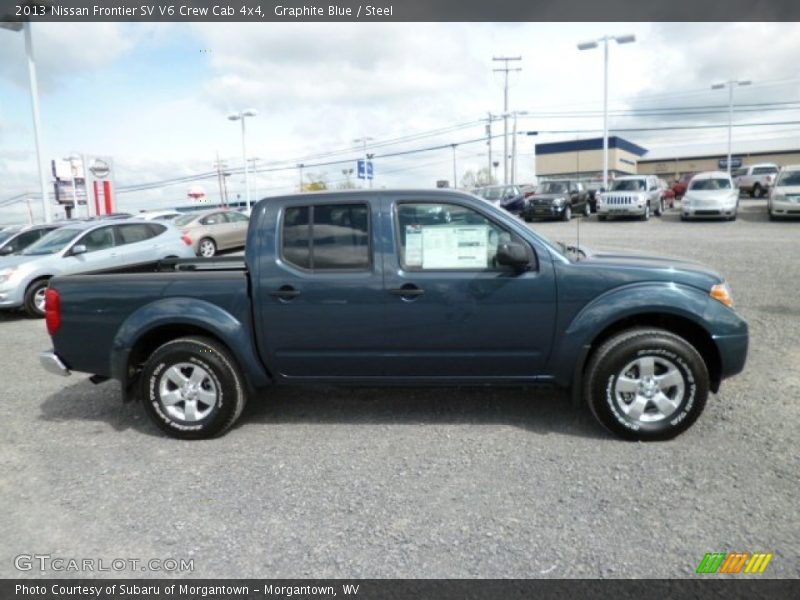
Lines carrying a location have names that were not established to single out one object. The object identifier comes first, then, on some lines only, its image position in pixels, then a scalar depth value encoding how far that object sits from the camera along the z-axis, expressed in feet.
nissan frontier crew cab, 12.59
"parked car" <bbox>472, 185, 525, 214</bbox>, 86.89
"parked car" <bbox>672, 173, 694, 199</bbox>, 113.16
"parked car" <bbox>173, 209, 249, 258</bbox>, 54.80
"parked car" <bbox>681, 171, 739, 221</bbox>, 65.57
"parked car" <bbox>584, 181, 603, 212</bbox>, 90.43
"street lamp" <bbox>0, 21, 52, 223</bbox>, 59.57
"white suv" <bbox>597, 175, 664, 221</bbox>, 71.10
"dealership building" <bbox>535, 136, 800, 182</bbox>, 213.25
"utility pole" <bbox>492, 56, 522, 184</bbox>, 164.25
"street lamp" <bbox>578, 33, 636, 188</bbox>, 80.69
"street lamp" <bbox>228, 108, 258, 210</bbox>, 117.39
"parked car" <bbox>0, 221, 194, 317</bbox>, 30.22
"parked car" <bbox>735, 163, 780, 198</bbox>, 106.93
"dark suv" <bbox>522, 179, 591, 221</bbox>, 75.36
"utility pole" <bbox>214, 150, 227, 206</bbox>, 212.78
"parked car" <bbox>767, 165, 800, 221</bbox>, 61.55
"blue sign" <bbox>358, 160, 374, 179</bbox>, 86.99
